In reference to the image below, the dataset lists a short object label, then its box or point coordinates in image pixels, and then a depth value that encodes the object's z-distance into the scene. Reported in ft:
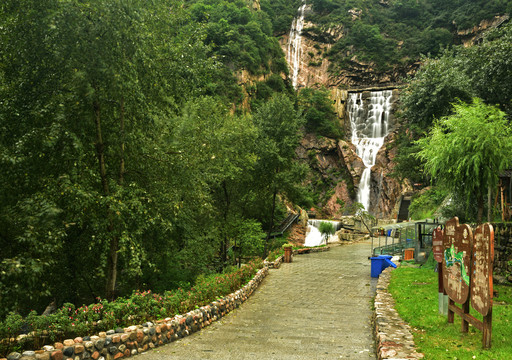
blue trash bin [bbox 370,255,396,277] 48.75
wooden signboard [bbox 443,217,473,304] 18.35
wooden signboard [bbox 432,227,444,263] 22.89
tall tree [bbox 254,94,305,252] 73.67
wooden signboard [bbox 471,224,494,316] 15.65
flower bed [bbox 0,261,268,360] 16.89
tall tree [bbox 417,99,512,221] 35.78
